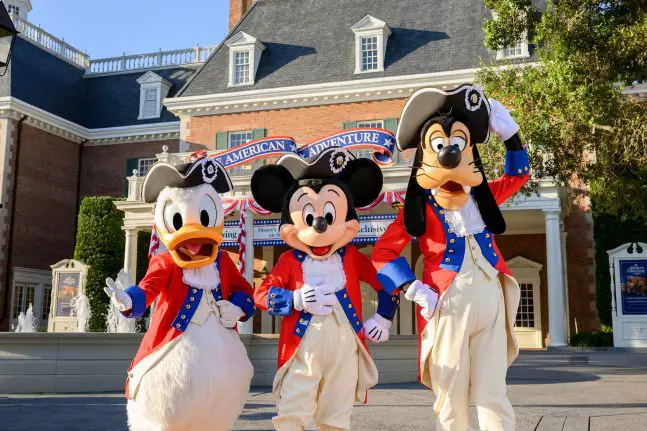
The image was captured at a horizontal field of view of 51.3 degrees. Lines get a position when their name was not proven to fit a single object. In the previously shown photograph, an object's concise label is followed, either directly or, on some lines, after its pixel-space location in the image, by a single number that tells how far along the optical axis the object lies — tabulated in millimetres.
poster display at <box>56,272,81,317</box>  21000
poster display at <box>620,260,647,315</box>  17172
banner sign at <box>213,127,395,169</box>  14531
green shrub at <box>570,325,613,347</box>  16797
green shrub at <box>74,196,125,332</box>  21062
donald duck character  4102
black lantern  6414
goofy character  4105
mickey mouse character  4250
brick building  18688
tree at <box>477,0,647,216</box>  8570
